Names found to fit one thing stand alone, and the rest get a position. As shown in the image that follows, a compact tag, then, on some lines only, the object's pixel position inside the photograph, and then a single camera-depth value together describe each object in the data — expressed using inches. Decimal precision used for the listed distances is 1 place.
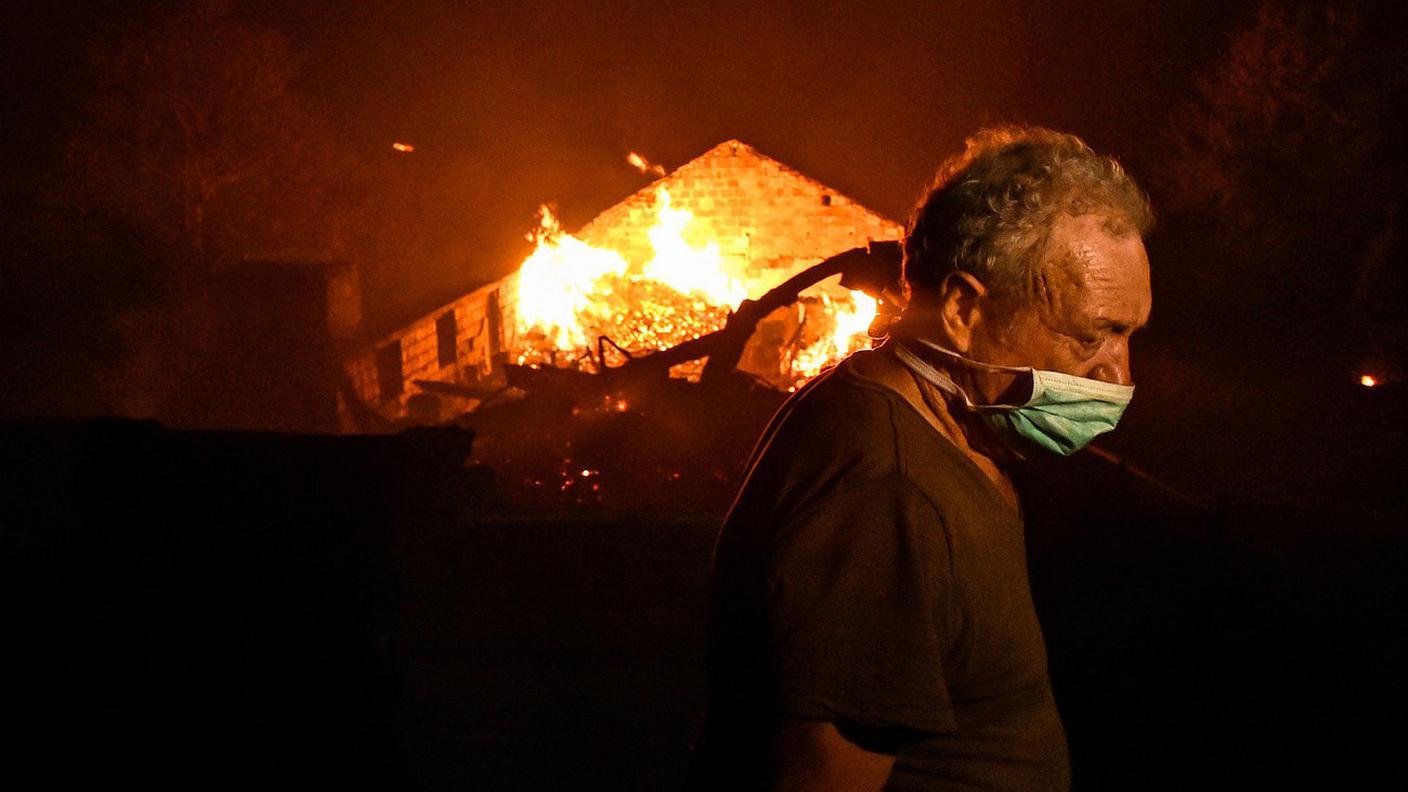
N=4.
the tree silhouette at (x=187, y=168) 607.5
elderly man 64.9
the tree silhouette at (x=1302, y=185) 657.0
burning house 725.3
